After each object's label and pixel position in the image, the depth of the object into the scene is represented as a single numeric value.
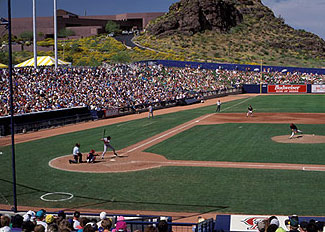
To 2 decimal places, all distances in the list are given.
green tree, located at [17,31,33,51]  117.18
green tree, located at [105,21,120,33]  134.75
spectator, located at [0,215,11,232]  8.59
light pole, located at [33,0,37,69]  45.59
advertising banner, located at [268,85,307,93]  80.19
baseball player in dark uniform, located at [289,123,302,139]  29.28
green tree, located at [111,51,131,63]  88.62
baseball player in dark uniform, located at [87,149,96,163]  23.75
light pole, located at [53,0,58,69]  49.71
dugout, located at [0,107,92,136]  34.28
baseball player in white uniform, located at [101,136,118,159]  23.94
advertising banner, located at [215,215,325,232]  10.65
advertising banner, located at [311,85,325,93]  79.00
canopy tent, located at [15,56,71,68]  58.72
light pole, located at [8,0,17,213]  14.05
